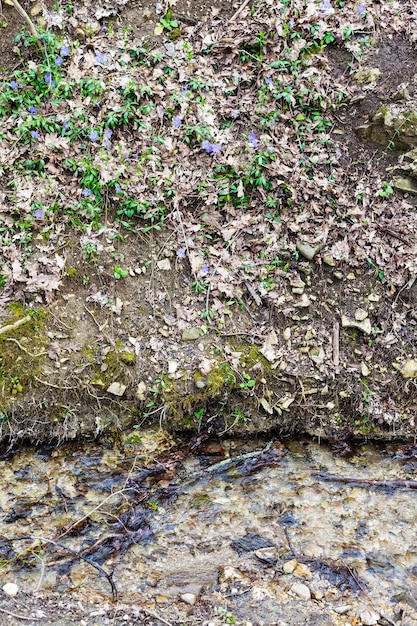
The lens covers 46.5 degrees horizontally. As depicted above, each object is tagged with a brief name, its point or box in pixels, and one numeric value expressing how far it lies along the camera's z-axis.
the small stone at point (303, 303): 6.05
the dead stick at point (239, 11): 6.62
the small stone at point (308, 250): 6.04
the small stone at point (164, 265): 6.00
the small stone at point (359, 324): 5.99
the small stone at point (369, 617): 4.00
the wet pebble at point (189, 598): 4.16
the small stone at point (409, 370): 5.92
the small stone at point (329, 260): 6.10
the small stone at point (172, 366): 5.74
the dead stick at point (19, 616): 3.81
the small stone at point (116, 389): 5.66
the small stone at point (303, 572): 4.43
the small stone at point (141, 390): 5.70
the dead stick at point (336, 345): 5.97
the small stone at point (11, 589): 4.17
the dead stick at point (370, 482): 5.42
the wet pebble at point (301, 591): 4.21
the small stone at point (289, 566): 4.47
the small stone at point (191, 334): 5.84
